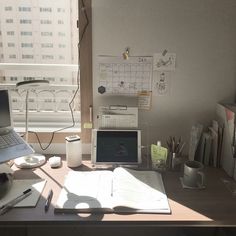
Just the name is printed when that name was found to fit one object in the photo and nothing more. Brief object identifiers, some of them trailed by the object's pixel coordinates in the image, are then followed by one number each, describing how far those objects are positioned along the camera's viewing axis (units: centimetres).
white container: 148
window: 164
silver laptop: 134
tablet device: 150
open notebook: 113
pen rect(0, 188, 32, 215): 111
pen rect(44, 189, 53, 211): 113
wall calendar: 155
